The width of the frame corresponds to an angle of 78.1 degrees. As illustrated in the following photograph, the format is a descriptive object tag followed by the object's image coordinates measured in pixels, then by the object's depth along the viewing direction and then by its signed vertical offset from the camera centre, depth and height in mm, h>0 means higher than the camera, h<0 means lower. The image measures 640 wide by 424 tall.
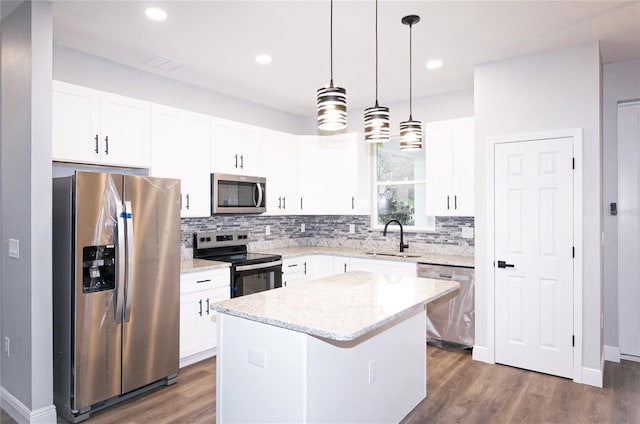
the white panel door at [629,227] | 3770 -132
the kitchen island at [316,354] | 1874 -752
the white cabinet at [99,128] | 2961 +699
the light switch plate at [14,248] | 2723 -243
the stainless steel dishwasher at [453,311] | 3869 -989
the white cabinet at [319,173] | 5156 +534
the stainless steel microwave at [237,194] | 4082 +217
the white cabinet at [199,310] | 3461 -865
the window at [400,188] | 4859 +330
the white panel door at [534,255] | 3352 -368
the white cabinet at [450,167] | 4090 +496
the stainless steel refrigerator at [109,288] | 2645 -536
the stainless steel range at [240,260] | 3936 -482
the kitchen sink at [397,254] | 4473 -481
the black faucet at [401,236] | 4766 -279
